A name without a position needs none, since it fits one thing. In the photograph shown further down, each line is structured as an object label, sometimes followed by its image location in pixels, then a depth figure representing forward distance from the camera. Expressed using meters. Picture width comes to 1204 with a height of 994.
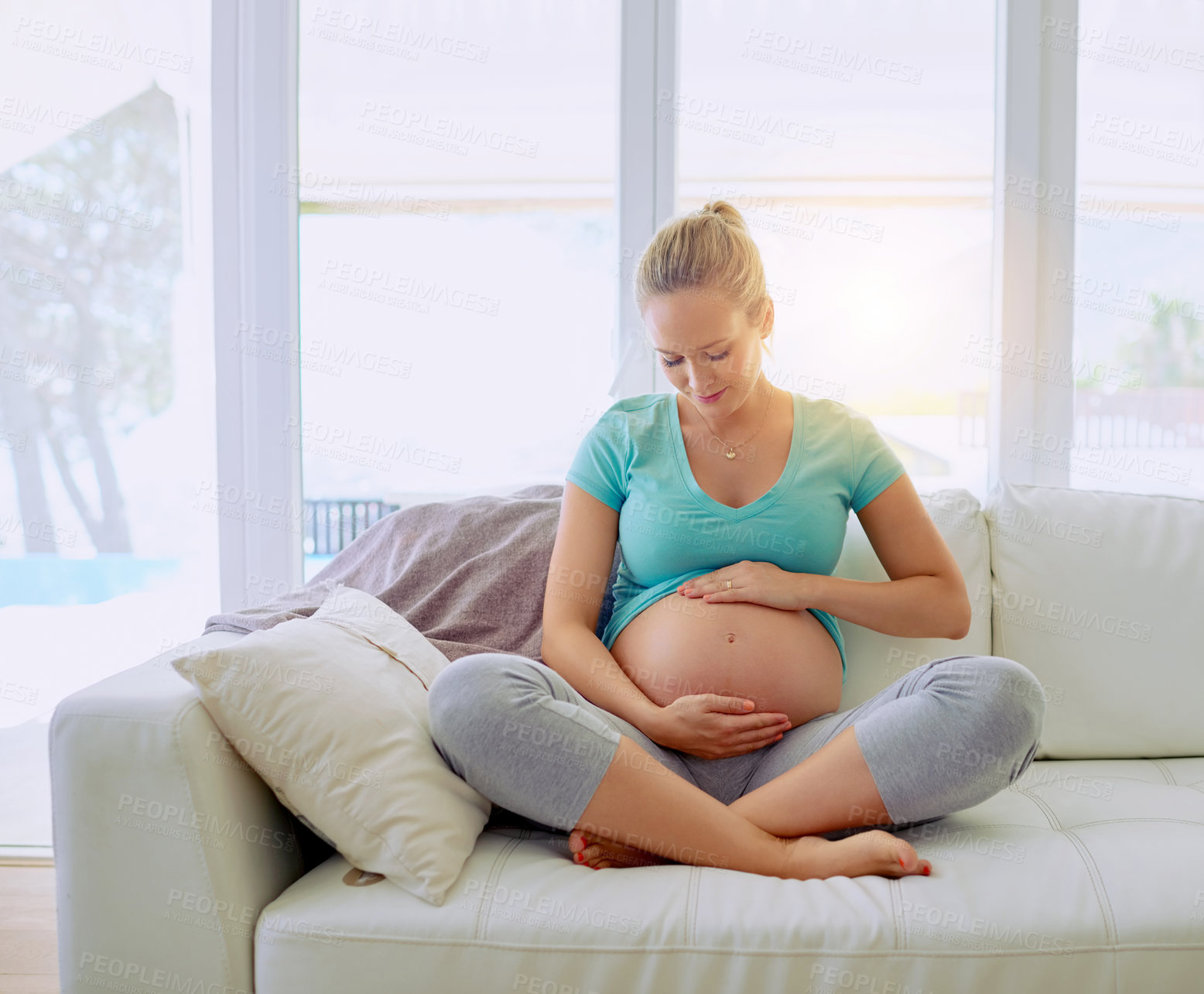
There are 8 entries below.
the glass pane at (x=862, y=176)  2.20
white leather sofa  0.97
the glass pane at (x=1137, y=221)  2.18
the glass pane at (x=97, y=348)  2.20
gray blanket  1.51
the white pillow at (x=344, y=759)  1.04
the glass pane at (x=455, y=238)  2.23
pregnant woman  1.09
